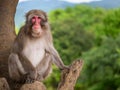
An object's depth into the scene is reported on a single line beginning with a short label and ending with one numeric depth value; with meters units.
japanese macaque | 7.73
